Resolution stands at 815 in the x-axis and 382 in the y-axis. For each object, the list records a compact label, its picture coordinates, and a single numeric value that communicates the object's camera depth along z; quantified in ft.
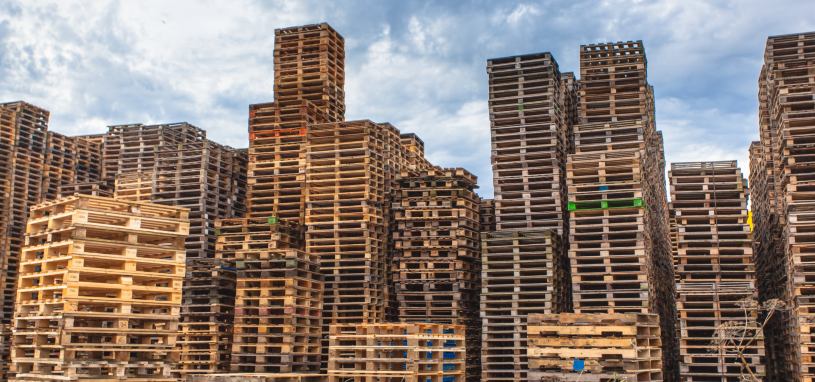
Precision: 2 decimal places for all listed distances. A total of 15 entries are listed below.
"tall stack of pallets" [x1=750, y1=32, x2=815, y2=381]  49.88
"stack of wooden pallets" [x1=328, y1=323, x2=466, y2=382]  44.96
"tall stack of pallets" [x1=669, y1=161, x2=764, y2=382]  51.72
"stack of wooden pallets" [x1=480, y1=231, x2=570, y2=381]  56.44
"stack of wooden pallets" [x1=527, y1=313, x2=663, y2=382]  42.45
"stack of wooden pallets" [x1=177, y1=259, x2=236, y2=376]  56.39
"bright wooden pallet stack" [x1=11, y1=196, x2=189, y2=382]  37.06
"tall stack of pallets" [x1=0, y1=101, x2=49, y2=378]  74.95
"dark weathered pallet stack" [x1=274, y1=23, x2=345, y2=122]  73.36
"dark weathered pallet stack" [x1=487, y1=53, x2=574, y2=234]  61.57
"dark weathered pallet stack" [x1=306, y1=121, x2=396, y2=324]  61.31
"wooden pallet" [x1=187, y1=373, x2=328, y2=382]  42.09
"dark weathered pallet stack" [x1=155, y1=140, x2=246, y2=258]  67.10
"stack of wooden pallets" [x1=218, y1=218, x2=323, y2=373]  52.28
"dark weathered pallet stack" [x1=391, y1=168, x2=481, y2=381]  60.54
